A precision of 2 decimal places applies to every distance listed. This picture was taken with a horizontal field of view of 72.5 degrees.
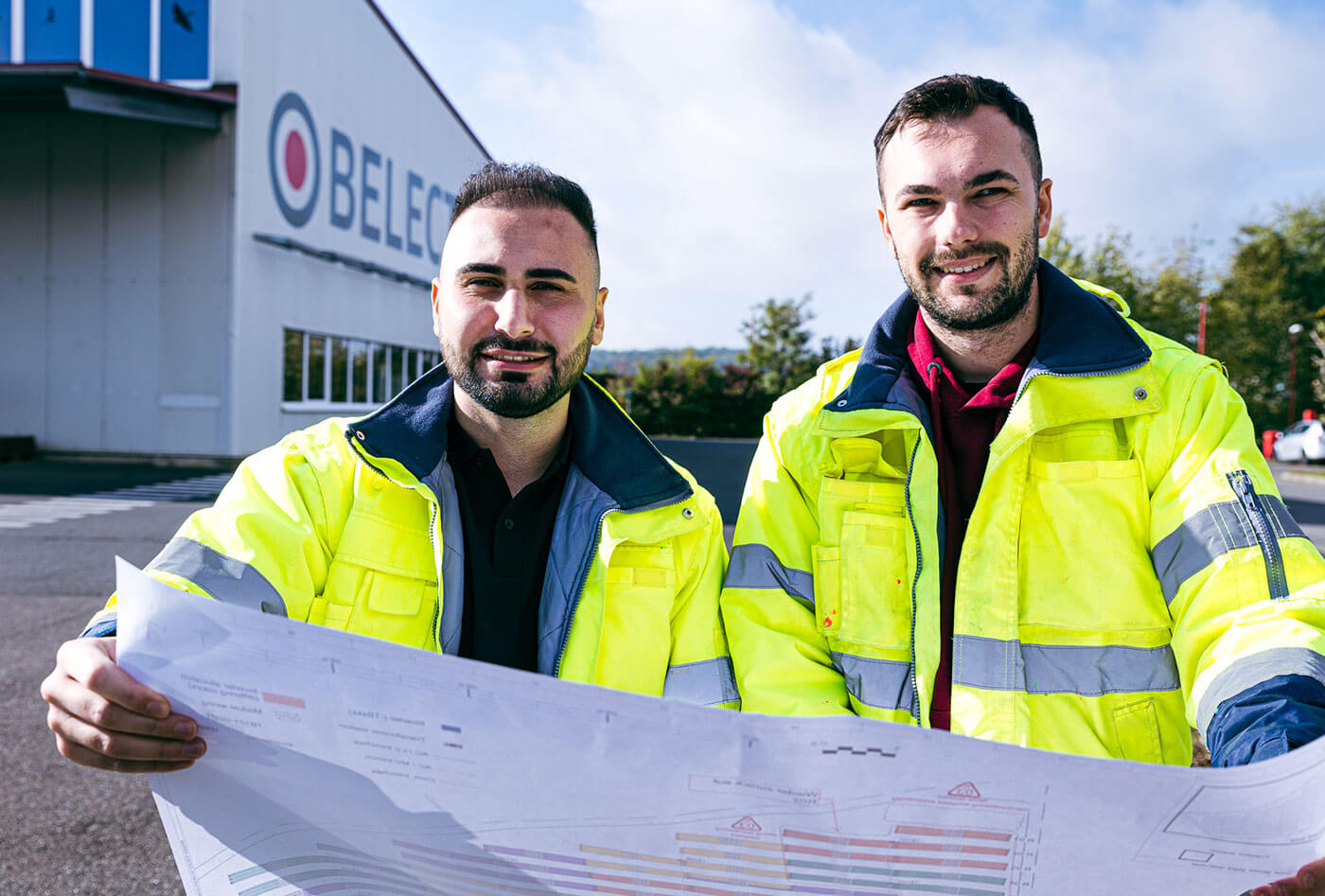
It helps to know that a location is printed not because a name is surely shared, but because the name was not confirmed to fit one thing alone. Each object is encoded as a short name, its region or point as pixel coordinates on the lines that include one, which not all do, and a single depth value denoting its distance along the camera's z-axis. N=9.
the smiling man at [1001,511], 1.67
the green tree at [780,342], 41.56
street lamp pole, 38.66
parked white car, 28.86
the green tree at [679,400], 36.88
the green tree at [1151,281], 33.00
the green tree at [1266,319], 42.97
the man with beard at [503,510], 1.79
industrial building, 15.39
